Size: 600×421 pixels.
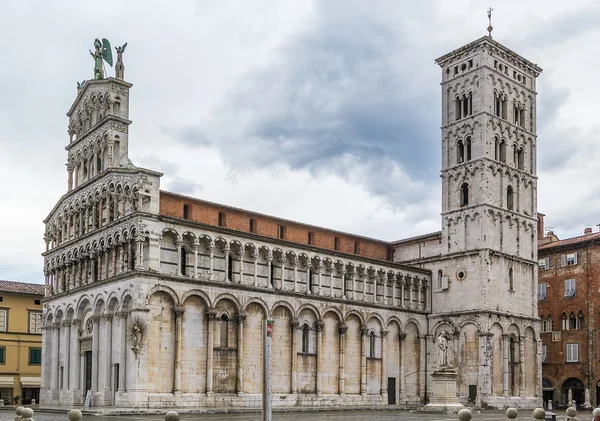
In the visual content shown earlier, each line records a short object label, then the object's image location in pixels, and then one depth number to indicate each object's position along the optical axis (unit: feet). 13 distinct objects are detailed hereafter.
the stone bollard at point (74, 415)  58.76
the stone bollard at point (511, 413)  75.25
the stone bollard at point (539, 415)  72.98
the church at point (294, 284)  141.59
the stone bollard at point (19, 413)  68.20
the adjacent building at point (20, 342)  202.69
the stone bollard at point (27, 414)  62.75
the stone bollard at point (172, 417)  63.41
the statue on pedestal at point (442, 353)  147.02
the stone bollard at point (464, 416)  67.96
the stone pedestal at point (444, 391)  144.66
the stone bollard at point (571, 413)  80.37
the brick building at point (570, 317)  196.85
